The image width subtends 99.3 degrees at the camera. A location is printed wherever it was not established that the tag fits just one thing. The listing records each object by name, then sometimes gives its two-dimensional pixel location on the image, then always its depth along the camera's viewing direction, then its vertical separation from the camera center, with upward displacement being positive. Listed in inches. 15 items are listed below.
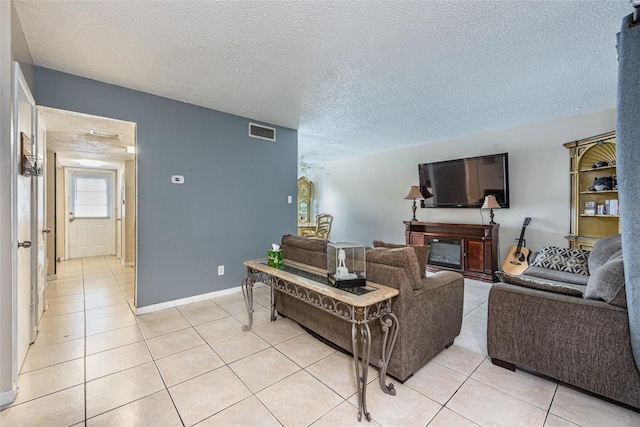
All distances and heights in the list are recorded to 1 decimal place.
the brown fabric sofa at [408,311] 68.9 -27.6
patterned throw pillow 116.3 -21.2
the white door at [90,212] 233.3 -0.3
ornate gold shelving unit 134.0 +9.6
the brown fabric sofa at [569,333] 59.7 -29.4
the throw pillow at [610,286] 61.0 -16.9
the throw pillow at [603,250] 95.3 -13.6
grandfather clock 293.4 +14.6
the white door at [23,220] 68.6 -2.3
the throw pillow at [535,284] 67.6 -19.2
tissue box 92.1 -15.7
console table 59.1 -22.6
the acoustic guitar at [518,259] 153.0 -26.5
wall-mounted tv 163.9 +20.8
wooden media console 163.5 -21.3
